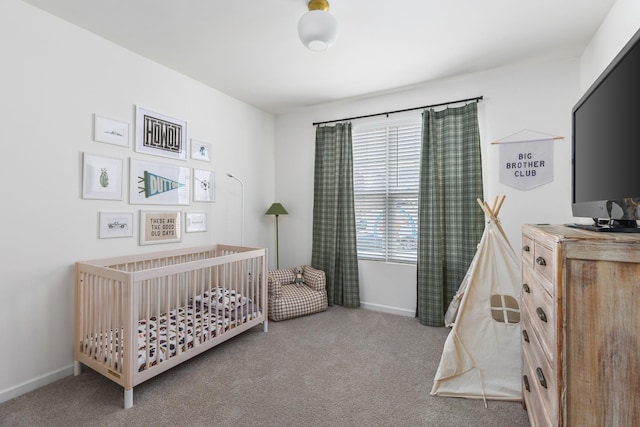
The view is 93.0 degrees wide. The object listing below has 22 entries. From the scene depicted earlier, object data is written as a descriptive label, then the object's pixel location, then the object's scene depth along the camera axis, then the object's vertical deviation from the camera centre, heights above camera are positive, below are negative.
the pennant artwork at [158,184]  2.55 +0.26
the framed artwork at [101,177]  2.23 +0.26
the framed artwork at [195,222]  3.01 -0.09
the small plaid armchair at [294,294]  3.17 -0.88
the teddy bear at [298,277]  3.66 -0.76
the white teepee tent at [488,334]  1.88 -0.76
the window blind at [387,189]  3.34 +0.30
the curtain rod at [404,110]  2.94 +1.14
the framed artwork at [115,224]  2.34 -0.10
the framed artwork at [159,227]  2.62 -0.13
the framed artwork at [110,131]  2.28 +0.63
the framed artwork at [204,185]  3.08 +0.29
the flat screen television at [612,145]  1.04 +0.29
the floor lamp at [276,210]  3.82 +0.05
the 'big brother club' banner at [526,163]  2.69 +0.49
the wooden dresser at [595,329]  0.91 -0.35
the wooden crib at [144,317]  1.83 -0.79
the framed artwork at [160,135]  2.58 +0.70
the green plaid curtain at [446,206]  2.91 +0.10
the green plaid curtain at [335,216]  3.55 -0.02
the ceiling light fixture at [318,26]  1.79 +1.13
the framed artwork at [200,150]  3.06 +0.65
